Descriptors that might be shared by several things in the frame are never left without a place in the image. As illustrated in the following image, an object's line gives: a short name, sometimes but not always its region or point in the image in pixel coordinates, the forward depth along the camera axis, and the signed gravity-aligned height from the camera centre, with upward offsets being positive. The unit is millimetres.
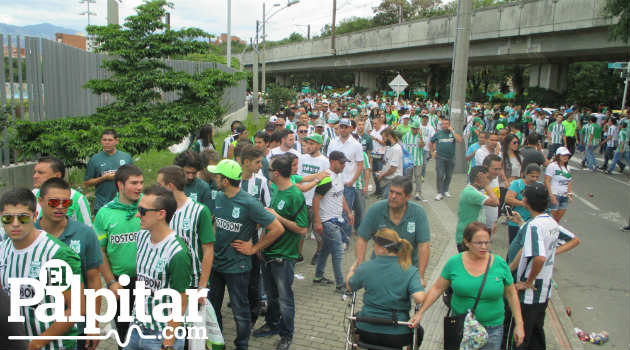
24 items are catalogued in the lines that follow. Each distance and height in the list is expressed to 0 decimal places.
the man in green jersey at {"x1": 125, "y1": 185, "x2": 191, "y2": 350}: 3439 -1177
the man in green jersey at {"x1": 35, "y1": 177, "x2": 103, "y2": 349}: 3609 -978
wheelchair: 3816 -1747
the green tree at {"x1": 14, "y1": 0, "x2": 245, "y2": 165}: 10503 +419
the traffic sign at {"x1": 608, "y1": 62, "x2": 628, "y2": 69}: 23089 +2482
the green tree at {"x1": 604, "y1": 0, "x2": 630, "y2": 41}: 17828 +3724
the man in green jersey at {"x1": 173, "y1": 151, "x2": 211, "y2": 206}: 5168 -770
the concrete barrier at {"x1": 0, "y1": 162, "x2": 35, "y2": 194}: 8461 -1335
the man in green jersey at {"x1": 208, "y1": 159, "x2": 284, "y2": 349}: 4535 -1171
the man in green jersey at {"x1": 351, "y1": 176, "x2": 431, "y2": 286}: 4778 -1062
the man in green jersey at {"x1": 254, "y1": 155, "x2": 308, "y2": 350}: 4973 -1391
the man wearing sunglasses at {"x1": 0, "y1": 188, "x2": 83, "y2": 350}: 3174 -1002
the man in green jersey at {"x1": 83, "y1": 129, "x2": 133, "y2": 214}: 6500 -917
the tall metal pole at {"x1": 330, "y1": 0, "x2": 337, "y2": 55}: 50603 +6519
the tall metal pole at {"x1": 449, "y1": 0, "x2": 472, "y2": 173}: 15359 +1451
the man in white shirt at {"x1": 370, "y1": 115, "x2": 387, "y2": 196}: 11780 -1063
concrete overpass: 23984 +4491
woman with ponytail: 3822 -1321
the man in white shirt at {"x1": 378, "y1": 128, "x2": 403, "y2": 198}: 9562 -869
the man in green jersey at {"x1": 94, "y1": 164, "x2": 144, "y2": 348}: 4137 -1099
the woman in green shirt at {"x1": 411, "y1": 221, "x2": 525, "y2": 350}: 3971 -1358
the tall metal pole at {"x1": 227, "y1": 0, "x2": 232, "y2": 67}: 28297 +4400
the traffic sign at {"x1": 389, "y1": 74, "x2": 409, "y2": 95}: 22398 +1193
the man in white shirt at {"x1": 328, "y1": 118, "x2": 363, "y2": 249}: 8508 -810
